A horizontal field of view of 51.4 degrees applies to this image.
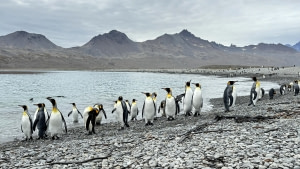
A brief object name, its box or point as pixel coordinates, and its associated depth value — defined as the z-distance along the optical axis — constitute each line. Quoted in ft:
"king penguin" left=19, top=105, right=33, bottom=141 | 35.78
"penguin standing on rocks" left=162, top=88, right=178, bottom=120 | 42.45
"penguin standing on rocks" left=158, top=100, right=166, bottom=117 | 50.64
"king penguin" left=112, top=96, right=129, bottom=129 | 40.06
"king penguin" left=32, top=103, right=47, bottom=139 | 34.91
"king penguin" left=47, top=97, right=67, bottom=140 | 34.37
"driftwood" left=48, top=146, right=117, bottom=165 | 19.46
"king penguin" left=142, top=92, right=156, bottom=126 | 41.14
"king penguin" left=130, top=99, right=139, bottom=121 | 48.88
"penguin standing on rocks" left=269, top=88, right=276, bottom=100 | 62.80
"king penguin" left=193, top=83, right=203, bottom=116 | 43.57
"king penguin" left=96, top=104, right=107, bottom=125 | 45.25
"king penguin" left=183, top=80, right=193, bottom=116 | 44.68
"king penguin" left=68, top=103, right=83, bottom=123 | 50.31
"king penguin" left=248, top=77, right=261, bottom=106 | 49.19
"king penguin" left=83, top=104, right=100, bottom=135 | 36.37
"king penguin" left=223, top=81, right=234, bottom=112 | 44.32
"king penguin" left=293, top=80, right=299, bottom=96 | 69.31
